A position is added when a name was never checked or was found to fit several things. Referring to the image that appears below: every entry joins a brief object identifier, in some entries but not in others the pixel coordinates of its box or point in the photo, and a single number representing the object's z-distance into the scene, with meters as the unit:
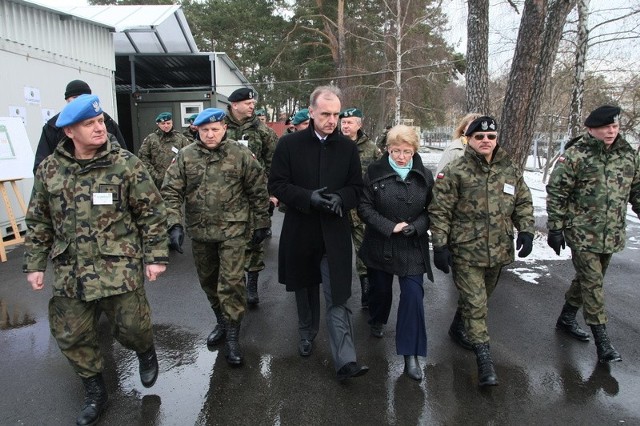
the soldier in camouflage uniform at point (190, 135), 7.88
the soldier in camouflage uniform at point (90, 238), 2.73
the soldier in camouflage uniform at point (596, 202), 3.63
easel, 6.45
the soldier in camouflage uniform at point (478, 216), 3.39
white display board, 6.59
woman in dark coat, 3.35
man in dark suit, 3.25
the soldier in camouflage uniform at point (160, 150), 7.69
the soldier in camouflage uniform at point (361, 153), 4.89
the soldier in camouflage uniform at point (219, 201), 3.60
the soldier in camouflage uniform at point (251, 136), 4.83
